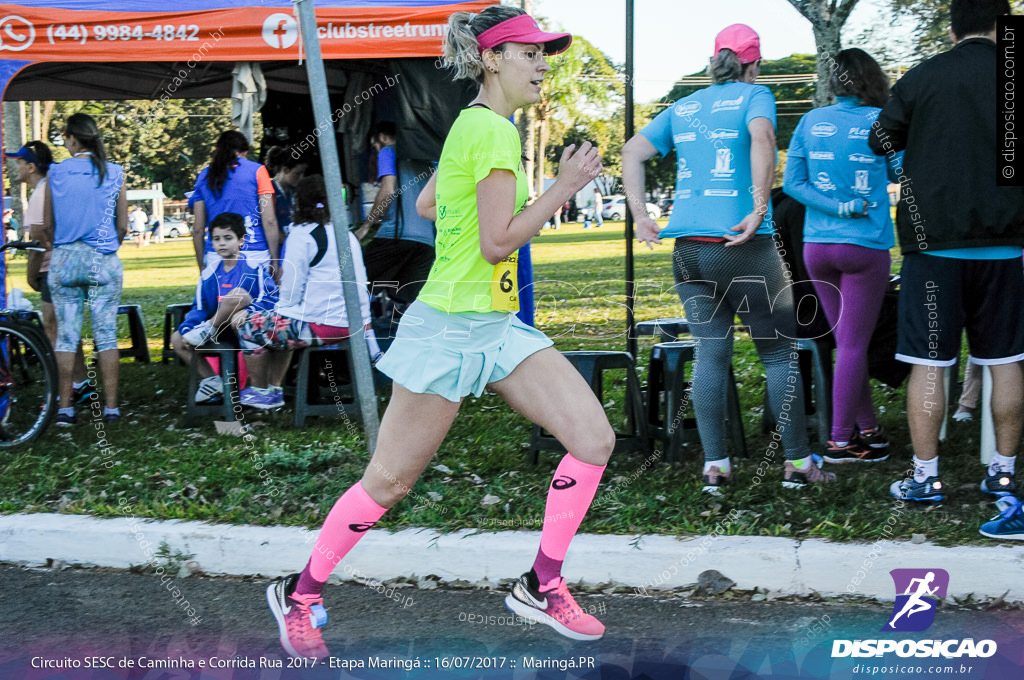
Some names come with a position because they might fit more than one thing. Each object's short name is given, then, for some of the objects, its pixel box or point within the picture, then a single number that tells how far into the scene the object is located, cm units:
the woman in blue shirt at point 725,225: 426
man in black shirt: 393
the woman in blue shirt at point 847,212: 475
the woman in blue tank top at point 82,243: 642
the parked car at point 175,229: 6738
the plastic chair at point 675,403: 505
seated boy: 649
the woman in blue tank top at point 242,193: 730
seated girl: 622
